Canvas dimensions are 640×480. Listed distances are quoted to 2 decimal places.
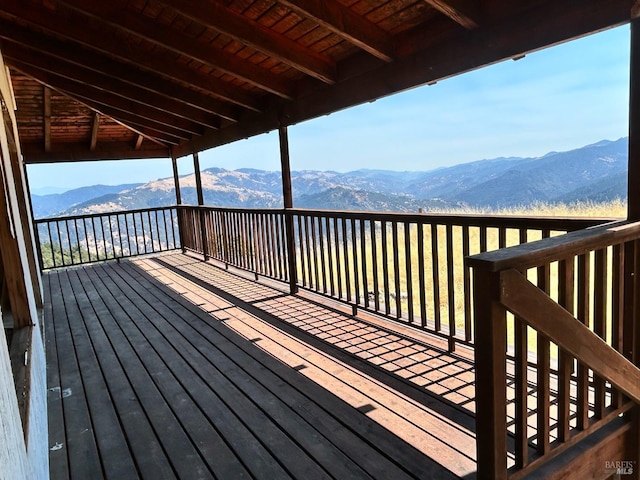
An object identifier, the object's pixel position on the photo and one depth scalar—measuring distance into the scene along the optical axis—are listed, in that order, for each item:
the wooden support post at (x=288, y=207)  4.58
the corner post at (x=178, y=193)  8.41
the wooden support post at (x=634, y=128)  1.74
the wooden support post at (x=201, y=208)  7.19
